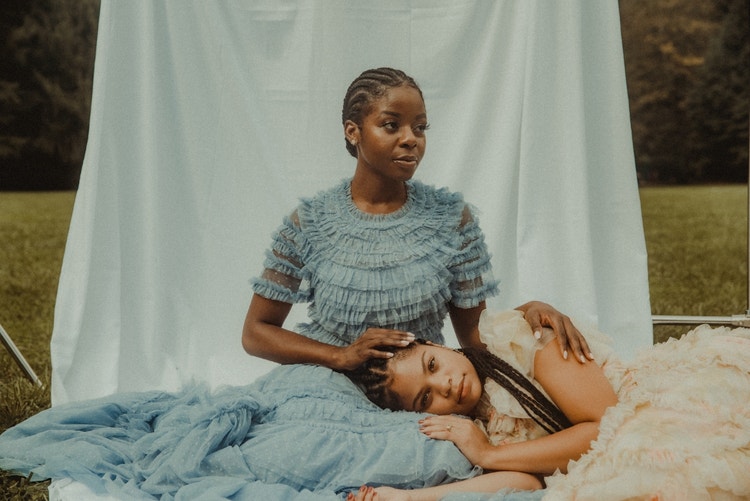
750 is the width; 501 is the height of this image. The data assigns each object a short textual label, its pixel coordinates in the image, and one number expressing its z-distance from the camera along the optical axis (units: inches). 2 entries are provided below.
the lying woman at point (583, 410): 68.9
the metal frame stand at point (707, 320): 125.3
